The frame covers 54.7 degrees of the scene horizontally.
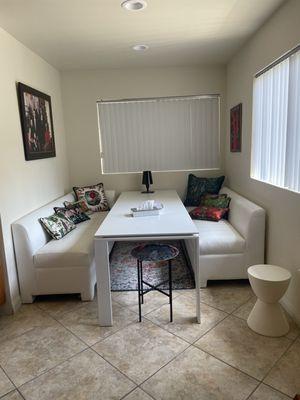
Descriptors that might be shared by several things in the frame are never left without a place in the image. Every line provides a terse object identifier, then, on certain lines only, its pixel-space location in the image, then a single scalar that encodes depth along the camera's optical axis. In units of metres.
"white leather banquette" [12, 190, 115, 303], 2.63
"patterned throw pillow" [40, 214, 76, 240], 2.90
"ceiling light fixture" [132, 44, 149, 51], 3.18
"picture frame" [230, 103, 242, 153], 3.55
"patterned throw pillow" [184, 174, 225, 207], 4.11
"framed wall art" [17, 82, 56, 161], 2.92
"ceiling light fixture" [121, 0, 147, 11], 2.18
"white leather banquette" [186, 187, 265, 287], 2.80
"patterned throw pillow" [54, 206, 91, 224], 3.32
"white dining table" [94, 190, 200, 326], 2.21
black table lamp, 4.21
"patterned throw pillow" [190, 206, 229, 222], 3.44
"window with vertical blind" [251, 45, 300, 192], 2.26
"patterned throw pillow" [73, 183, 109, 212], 4.05
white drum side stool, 2.08
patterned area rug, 2.97
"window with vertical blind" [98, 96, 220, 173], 4.28
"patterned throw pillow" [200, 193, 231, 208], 3.58
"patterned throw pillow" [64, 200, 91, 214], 3.61
